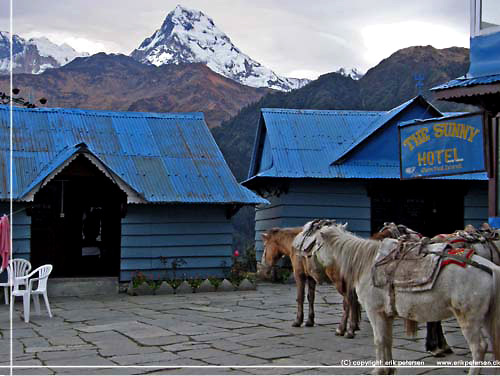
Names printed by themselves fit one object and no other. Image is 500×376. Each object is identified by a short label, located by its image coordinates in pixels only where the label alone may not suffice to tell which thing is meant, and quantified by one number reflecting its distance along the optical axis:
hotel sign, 7.73
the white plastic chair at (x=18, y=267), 10.62
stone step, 13.06
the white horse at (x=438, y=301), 4.71
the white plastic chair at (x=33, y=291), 9.49
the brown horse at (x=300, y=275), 7.54
